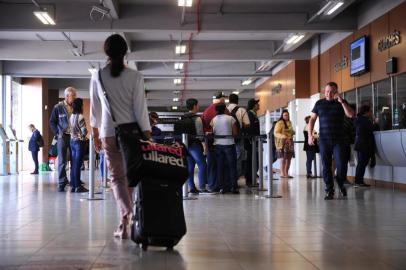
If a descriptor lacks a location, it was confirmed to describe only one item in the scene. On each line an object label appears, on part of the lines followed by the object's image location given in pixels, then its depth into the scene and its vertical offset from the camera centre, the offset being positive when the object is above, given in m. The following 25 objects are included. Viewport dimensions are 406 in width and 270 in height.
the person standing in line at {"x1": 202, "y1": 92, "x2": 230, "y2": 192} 9.27 -0.19
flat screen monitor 12.12 +1.77
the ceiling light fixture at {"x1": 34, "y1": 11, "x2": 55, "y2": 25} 11.14 +2.45
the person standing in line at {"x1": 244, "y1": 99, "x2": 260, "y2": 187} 10.20 +0.08
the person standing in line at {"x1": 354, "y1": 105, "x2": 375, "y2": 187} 10.61 -0.09
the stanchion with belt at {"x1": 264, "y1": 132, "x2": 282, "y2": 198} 8.12 -0.46
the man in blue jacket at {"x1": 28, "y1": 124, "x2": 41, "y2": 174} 18.52 -0.19
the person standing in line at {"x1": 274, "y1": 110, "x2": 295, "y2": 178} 13.62 +0.00
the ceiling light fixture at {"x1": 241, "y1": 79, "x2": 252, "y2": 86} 23.61 +2.35
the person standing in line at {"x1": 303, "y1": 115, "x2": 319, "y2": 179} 13.84 -0.43
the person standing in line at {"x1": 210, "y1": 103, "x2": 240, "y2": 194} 8.91 -0.16
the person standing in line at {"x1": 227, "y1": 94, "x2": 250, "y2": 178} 9.85 +0.30
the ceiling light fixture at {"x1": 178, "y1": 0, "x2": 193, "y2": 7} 11.06 +2.64
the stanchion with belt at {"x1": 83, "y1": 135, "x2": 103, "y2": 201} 7.81 -0.47
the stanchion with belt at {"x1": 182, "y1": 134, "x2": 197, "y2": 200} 8.16 -0.71
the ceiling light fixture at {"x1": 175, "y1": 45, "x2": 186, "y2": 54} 16.09 +2.54
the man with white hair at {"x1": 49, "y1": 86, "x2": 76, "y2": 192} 9.40 +0.27
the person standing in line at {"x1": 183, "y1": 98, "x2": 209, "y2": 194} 8.98 -0.22
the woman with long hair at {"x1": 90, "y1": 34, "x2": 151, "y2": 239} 4.16 +0.28
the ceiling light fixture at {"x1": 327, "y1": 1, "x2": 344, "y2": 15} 11.01 +2.57
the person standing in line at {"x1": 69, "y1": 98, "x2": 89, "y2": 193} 9.12 +0.09
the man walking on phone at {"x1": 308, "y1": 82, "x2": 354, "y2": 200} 7.78 +0.09
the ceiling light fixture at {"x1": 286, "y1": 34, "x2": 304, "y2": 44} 14.35 +2.53
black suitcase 3.84 -0.52
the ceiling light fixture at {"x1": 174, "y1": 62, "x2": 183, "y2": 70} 19.28 +2.48
